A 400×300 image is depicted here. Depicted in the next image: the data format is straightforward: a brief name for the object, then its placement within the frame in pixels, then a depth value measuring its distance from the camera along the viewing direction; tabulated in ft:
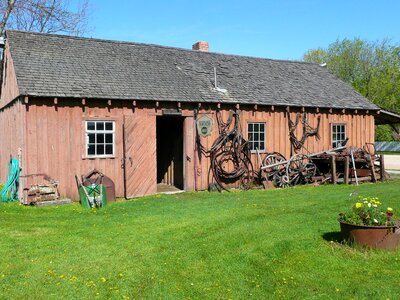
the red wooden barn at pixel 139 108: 42.42
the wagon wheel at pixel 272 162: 53.42
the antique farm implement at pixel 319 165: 53.47
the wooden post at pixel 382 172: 56.34
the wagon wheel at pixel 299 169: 54.24
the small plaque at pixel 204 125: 49.98
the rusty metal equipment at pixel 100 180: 42.17
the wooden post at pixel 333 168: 54.13
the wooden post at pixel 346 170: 54.34
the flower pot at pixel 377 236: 23.21
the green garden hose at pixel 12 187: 44.60
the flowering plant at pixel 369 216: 23.58
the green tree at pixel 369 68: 160.04
